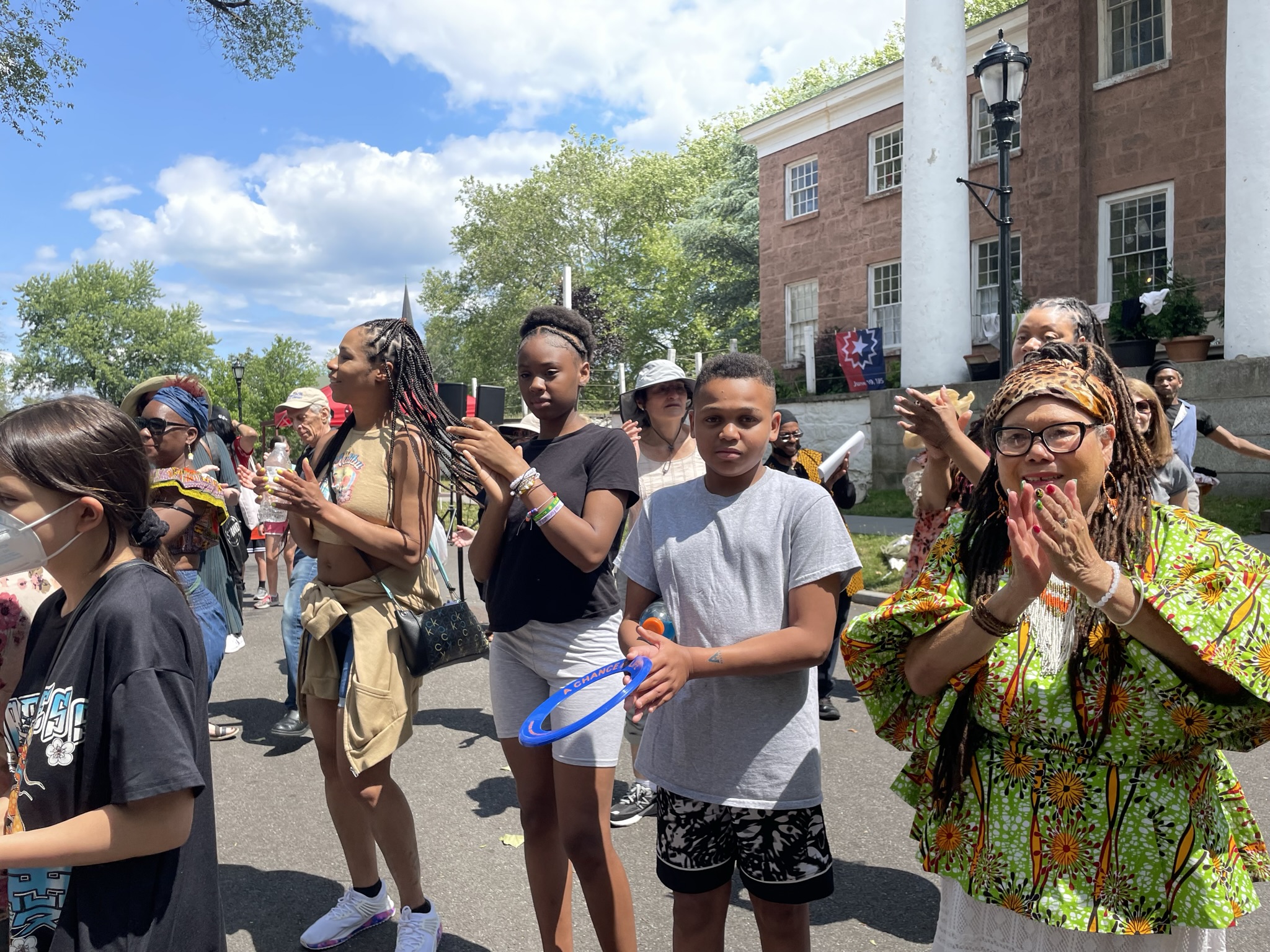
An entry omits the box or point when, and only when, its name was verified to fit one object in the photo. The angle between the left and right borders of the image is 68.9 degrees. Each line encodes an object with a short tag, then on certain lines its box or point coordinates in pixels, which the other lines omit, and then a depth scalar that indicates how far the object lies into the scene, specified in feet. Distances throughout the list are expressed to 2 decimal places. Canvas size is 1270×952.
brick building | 51.03
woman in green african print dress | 5.47
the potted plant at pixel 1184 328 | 44.24
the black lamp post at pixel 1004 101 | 31.96
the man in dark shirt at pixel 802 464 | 18.34
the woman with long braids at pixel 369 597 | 10.18
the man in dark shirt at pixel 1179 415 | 18.62
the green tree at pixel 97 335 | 214.28
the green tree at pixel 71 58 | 45.32
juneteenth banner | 60.39
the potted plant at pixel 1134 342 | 46.14
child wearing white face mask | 5.24
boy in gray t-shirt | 7.40
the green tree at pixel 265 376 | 207.92
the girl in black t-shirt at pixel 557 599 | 8.90
